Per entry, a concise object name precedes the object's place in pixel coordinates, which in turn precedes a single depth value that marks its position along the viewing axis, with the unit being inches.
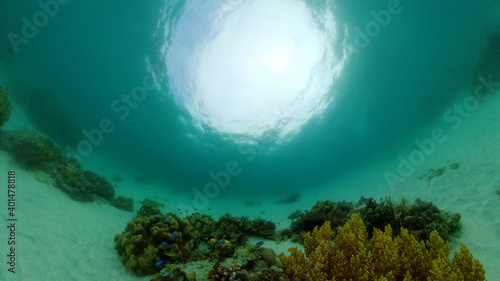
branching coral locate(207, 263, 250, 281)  164.6
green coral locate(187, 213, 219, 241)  294.9
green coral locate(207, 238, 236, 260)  229.1
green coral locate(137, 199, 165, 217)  459.0
